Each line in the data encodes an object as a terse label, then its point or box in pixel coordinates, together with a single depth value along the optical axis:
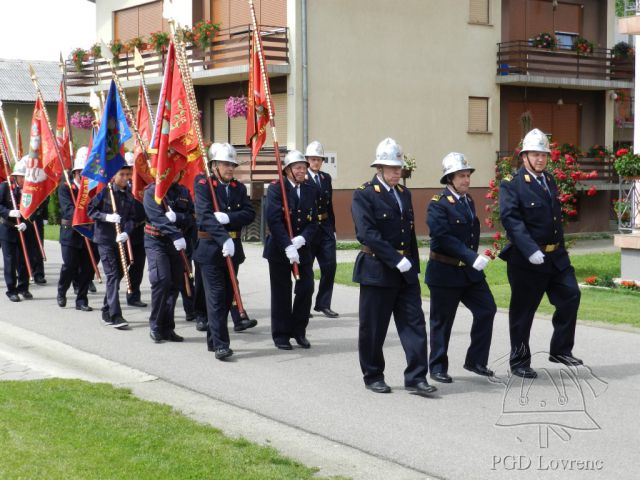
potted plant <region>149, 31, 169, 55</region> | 28.73
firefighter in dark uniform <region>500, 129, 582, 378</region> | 8.38
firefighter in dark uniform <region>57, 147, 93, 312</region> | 13.31
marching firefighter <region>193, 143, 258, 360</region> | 9.58
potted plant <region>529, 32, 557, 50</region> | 29.20
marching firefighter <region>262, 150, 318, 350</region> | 10.07
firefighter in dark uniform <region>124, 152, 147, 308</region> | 12.65
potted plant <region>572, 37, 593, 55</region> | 29.98
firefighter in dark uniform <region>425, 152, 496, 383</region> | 8.28
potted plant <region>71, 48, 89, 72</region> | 33.19
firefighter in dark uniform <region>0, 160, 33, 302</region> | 14.47
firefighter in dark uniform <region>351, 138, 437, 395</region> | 7.91
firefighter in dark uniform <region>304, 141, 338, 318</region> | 12.21
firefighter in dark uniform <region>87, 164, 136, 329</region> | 11.80
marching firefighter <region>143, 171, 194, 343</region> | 10.59
